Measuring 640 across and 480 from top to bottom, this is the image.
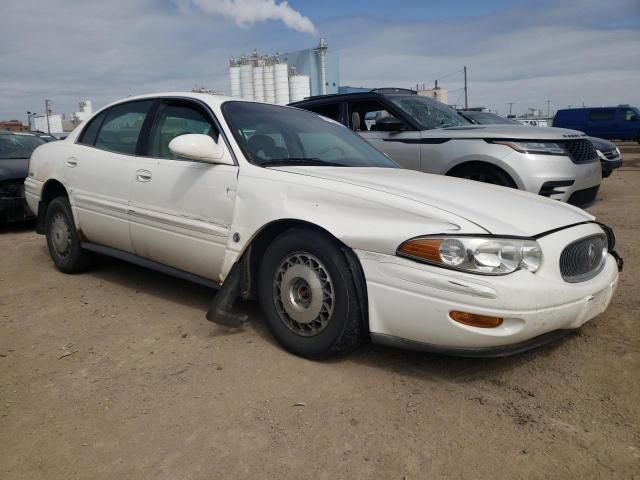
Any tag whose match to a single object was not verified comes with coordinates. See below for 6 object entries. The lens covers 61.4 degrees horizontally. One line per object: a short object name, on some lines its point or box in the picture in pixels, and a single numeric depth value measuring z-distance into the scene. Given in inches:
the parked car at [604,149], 380.8
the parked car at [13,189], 280.2
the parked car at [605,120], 1015.6
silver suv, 217.2
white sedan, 99.5
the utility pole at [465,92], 2349.9
